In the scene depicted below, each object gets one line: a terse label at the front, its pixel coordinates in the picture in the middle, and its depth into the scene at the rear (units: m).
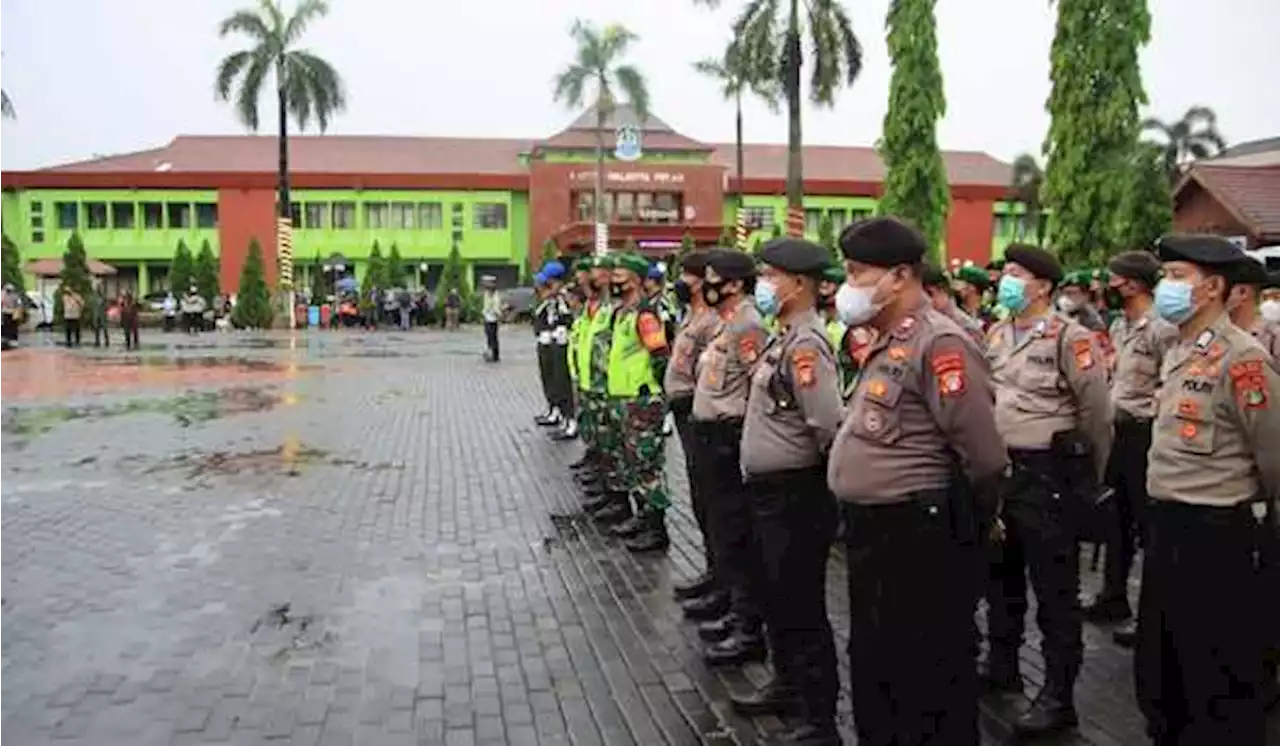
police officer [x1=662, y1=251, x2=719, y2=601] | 6.32
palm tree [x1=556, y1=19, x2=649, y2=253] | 43.47
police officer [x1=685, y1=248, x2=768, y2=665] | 5.54
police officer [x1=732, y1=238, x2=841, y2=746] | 4.39
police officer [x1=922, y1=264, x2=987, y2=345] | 5.47
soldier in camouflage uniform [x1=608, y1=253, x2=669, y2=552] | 7.61
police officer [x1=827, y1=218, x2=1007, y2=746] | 3.56
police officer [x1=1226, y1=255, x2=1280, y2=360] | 4.06
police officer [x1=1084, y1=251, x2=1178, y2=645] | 6.11
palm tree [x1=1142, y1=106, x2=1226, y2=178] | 39.56
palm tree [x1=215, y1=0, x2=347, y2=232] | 42.38
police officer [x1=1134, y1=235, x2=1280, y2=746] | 3.81
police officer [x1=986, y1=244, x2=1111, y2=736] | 4.71
